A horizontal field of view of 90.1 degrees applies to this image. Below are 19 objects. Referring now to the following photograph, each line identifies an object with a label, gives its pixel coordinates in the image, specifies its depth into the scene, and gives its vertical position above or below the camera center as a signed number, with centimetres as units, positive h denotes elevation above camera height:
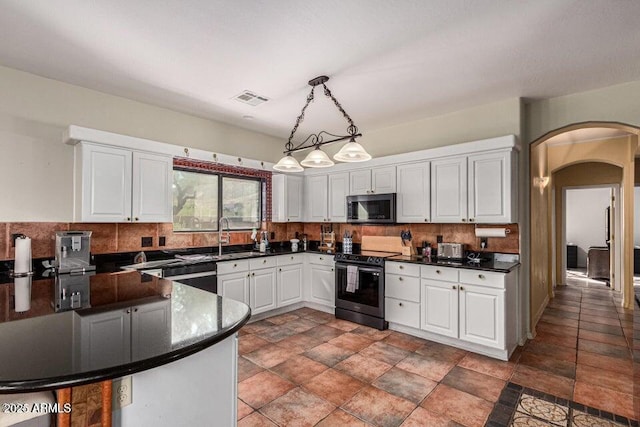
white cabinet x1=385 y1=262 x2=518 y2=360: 309 -95
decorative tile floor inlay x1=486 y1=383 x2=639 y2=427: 215 -139
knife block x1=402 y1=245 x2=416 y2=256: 413 -44
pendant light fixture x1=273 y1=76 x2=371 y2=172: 288 +57
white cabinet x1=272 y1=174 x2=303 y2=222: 489 +28
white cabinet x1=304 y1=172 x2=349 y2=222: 468 +29
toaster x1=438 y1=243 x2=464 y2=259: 370 -40
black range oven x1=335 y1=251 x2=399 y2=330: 391 -91
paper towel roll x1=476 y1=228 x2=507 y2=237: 347 -17
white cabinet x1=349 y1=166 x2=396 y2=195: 417 +48
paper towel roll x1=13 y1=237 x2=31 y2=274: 266 -33
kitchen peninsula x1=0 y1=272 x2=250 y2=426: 96 -47
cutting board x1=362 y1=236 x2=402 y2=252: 439 -39
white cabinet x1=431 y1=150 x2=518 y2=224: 328 +31
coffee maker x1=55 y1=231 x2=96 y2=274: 284 -32
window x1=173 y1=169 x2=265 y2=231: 410 +22
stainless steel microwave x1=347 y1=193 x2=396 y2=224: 407 +10
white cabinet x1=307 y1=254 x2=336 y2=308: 448 -92
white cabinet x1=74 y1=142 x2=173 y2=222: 297 +31
